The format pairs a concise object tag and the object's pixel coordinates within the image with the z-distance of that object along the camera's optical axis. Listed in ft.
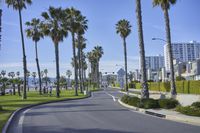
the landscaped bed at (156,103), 87.40
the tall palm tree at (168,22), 139.03
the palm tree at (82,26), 245.86
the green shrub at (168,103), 87.20
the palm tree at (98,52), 474.90
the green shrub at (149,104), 89.15
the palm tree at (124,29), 280.10
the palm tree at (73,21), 225.97
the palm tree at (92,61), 490.03
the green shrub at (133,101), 101.01
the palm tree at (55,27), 194.29
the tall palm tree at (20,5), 181.88
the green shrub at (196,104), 71.76
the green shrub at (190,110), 66.62
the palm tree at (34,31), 257.75
